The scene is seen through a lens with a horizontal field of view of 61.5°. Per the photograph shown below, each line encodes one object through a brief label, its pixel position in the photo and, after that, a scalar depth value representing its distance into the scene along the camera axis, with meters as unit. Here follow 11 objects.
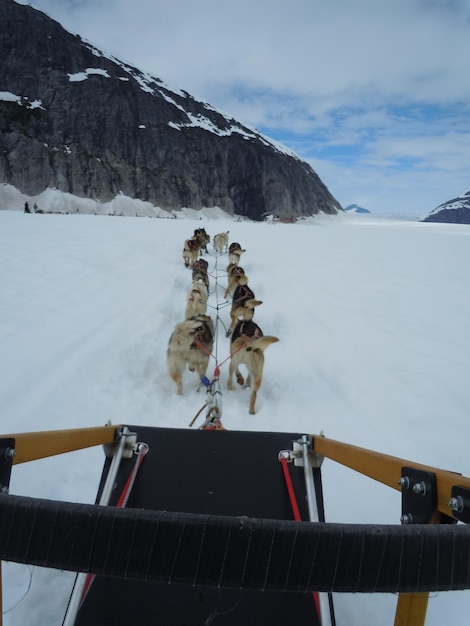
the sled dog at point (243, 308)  4.68
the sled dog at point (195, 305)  4.61
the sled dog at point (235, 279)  6.56
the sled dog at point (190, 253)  8.66
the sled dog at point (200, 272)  6.64
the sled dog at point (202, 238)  10.35
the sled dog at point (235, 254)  8.98
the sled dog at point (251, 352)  3.18
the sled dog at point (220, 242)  11.48
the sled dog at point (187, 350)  3.37
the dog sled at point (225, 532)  0.54
